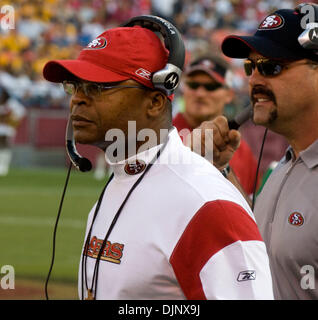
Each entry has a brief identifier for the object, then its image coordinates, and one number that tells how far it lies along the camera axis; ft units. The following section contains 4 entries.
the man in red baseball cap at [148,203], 13.43
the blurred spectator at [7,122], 116.78
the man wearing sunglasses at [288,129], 17.07
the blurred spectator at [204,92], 35.66
